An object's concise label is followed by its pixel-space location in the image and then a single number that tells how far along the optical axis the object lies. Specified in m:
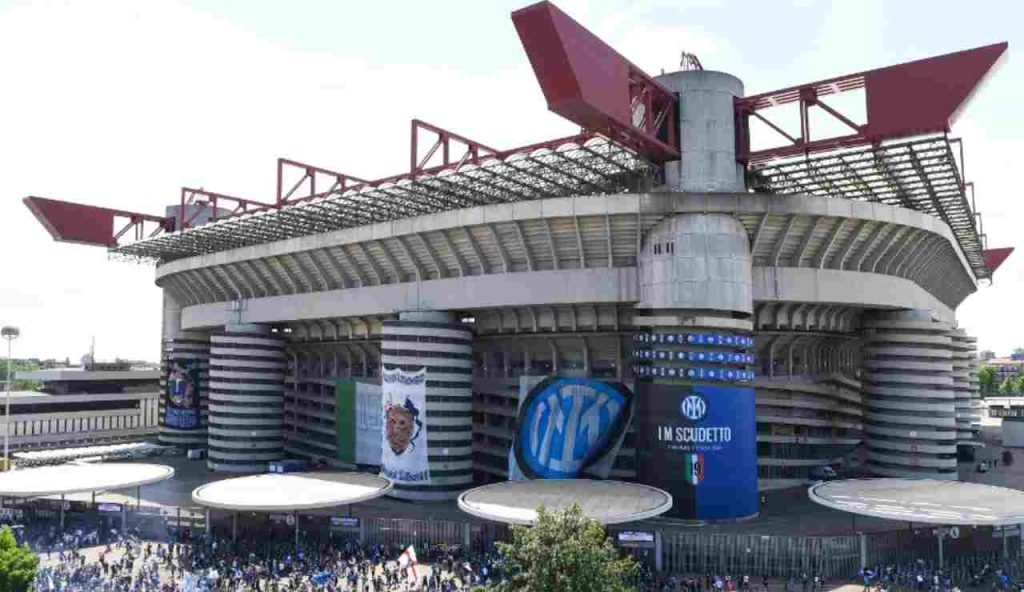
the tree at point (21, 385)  159.12
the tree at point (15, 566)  31.39
